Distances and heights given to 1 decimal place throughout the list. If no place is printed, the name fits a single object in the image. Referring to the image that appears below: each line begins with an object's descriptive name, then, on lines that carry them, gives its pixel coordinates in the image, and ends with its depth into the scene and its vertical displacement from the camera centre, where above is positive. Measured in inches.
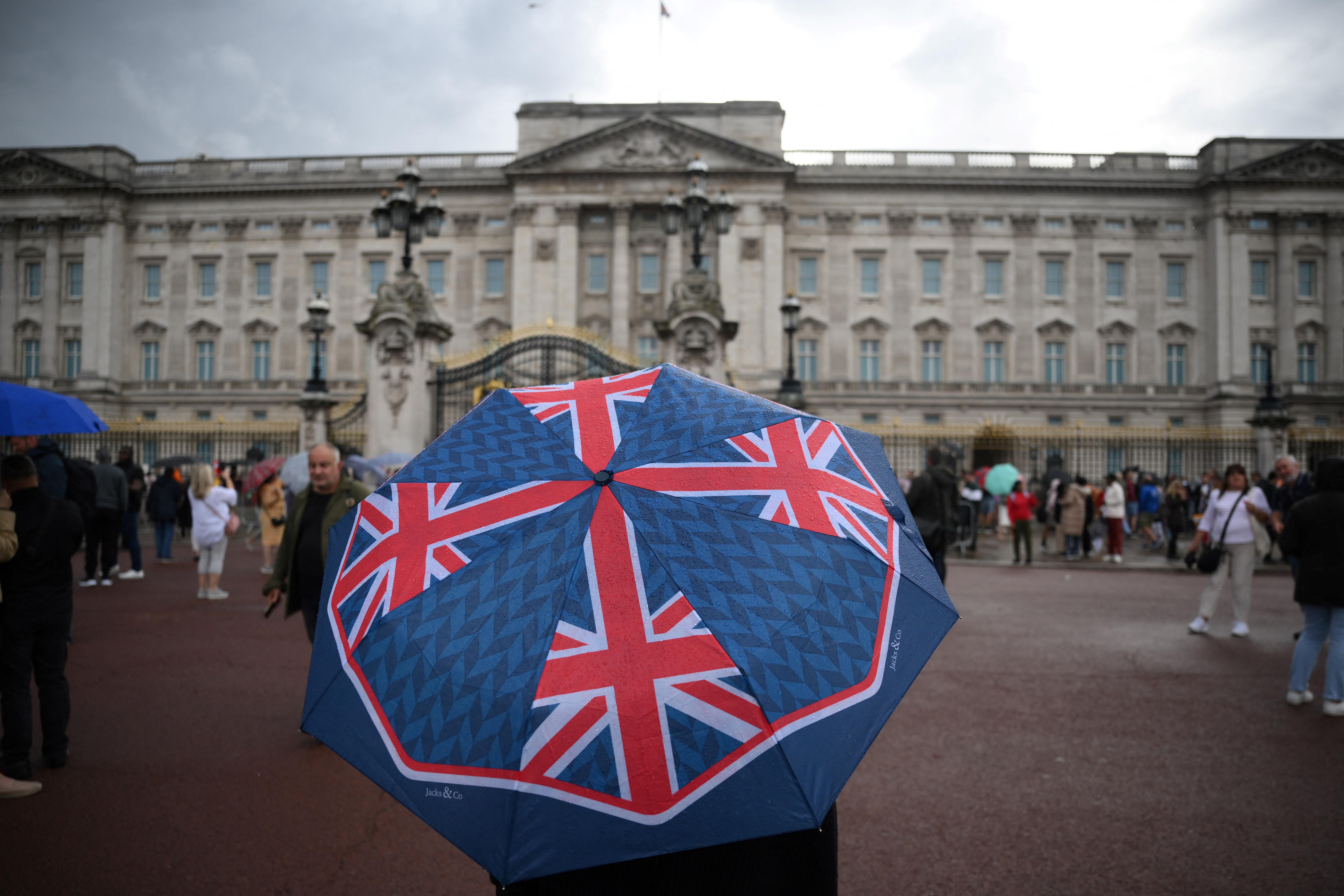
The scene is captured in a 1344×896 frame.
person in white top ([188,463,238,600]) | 406.3 -25.8
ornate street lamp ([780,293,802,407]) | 736.3 +131.4
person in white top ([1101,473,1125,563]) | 653.9 -30.0
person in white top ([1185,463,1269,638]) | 334.0 -21.8
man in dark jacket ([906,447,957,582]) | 339.6 -13.0
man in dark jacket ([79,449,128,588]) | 435.8 -26.0
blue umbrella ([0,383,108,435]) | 219.1 +15.0
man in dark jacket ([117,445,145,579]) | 485.7 -28.8
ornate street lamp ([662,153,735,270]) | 609.3 +197.7
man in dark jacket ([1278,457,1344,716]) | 234.1 -26.5
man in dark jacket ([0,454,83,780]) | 178.5 -31.7
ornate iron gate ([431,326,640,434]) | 630.5 +83.2
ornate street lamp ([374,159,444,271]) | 600.7 +190.8
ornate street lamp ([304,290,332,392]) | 714.2 +128.0
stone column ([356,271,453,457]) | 605.6 +71.2
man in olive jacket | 212.8 -14.5
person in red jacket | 633.6 -27.0
